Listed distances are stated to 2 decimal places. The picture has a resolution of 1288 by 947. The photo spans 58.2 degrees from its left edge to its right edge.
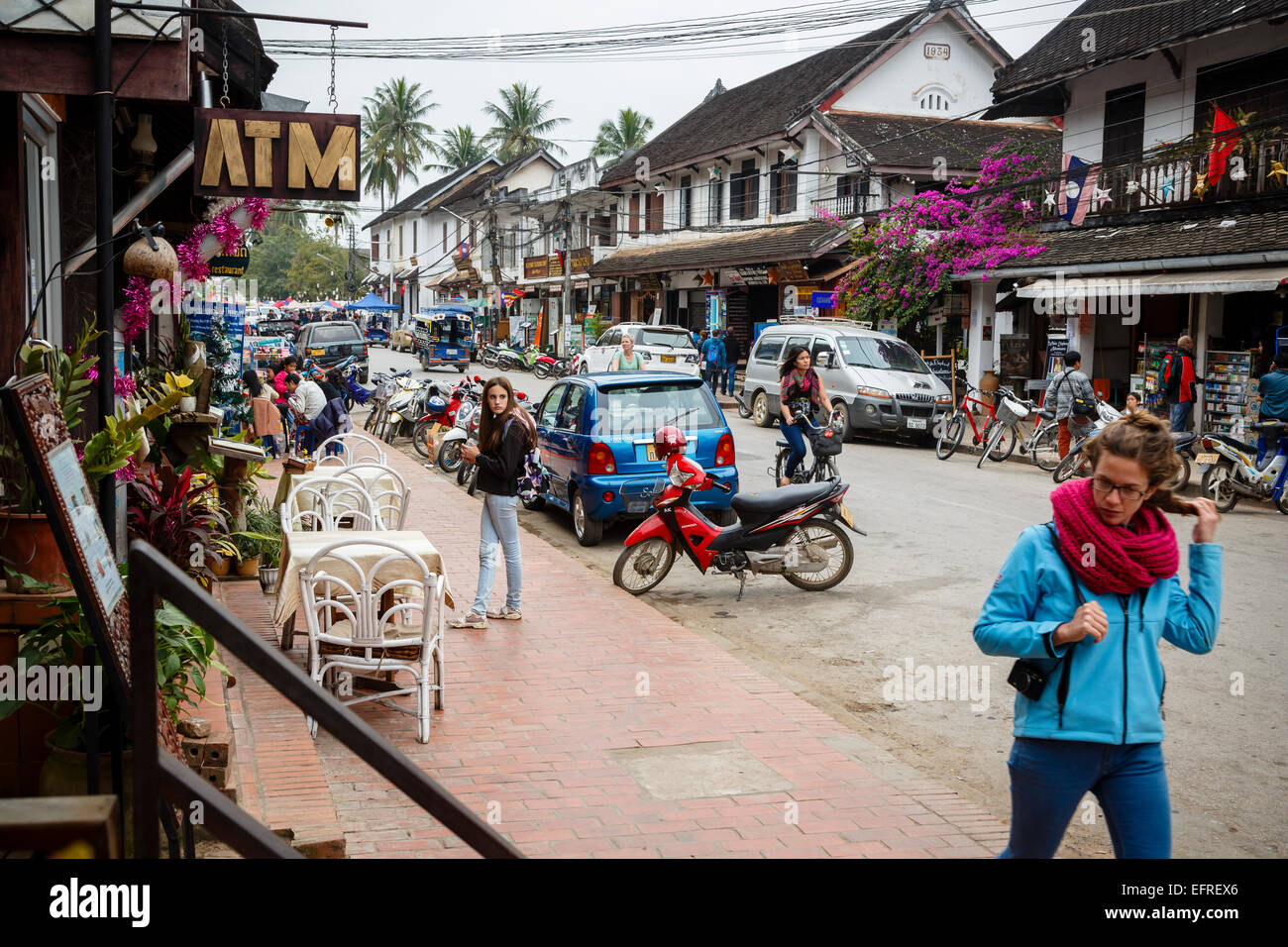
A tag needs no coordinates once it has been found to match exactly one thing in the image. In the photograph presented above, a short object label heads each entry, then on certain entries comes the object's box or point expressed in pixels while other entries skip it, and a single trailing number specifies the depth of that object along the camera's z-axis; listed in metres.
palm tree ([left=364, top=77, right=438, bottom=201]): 69.00
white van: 20.08
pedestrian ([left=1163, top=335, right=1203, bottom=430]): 16.77
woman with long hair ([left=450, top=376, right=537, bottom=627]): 8.14
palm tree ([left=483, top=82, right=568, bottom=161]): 65.62
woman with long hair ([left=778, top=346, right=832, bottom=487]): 13.35
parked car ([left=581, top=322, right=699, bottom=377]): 29.00
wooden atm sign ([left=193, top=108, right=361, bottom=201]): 6.13
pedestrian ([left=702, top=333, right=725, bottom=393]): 28.86
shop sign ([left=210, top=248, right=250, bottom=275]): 15.49
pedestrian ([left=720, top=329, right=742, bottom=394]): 29.17
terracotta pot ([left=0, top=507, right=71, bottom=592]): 4.44
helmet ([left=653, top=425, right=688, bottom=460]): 9.96
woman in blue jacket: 3.34
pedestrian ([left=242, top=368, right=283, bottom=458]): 12.36
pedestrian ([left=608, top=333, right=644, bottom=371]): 21.63
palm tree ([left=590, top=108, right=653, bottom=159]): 61.06
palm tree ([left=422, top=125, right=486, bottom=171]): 74.06
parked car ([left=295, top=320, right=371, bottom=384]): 32.41
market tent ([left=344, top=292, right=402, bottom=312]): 52.91
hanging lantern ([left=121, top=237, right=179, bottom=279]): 6.12
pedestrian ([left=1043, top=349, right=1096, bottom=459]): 16.47
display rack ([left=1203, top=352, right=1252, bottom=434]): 17.67
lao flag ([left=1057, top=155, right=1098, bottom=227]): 21.28
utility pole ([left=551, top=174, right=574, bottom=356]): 42.81
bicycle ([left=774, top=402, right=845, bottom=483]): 13.07
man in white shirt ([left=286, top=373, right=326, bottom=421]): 13.88
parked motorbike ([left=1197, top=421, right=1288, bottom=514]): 13.67
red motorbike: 9.45
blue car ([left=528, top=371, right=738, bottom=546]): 11.30
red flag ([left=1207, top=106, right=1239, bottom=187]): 17.94
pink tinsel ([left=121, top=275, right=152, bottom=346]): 7.83
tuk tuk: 41.28
